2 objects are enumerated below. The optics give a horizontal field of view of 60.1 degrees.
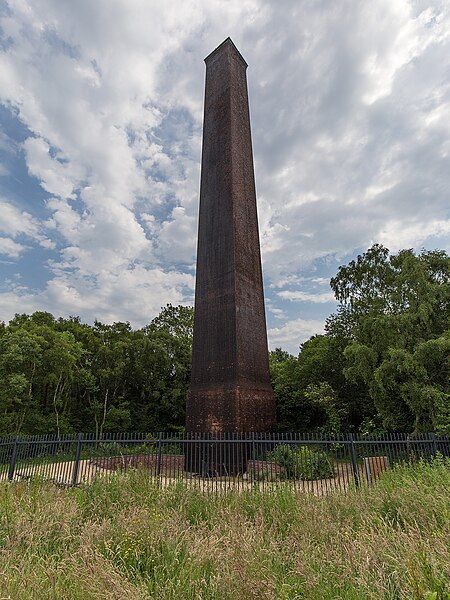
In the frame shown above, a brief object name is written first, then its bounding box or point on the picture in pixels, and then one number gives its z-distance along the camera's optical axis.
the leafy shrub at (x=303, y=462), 10.70
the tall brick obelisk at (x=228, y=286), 13.50
